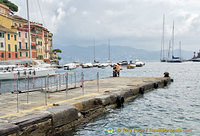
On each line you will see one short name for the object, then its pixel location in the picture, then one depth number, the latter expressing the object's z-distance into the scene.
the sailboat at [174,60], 148.40
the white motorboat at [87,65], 101.06
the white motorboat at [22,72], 36.15
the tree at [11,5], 70.35
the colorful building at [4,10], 58.19
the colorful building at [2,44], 49.75
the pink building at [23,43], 58.72
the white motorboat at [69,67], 85.11
